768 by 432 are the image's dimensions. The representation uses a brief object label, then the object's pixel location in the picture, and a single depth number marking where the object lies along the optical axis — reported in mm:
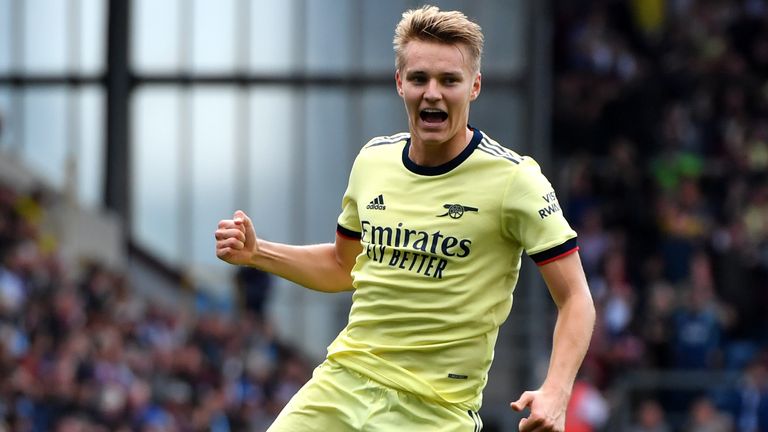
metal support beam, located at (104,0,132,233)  22953
